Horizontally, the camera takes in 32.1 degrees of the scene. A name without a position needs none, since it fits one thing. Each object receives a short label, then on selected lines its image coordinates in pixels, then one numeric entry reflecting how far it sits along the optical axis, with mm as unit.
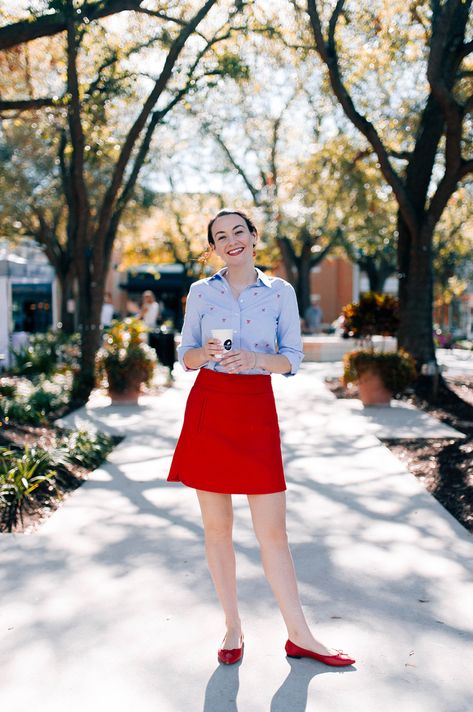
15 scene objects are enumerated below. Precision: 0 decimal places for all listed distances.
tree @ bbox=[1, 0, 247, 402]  11930
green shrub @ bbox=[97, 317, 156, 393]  12070
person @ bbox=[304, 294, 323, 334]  30188
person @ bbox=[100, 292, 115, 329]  22978
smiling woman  3338
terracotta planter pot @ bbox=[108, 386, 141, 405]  12141
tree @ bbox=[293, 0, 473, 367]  11758
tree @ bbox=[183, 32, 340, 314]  17859
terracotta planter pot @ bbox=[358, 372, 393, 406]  11680
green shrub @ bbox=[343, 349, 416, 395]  11656
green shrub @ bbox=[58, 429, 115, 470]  7457
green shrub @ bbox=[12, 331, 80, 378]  15508
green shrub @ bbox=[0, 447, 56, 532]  5758
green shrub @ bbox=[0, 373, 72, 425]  9836
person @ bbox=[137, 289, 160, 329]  17234
